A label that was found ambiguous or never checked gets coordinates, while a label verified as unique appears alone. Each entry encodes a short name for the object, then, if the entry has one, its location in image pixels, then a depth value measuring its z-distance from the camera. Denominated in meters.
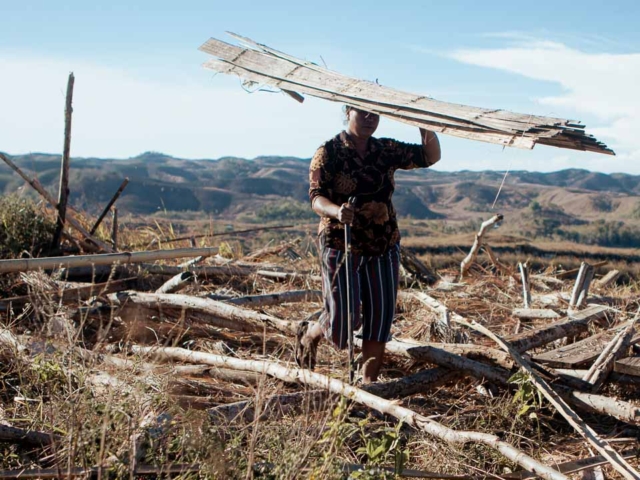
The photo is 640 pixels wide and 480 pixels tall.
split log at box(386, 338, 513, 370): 4.42
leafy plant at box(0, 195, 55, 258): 7.28
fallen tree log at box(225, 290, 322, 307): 5.78
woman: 4.23
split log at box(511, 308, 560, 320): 5.98
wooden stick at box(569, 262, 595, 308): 6.54
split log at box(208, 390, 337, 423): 3.59
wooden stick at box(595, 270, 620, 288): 8.31
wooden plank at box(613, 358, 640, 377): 4.15
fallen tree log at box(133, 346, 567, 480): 3.19
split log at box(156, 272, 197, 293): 6.13
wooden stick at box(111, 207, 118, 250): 8.17
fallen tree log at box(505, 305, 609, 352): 4.84
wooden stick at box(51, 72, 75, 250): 7.43
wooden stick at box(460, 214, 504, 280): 6.85
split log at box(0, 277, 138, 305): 5.64
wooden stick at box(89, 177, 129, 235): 8.02
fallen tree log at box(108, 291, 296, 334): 5.20
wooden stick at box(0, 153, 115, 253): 7.32
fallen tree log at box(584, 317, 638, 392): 4.20
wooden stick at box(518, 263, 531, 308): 6.86
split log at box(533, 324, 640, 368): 4.44
